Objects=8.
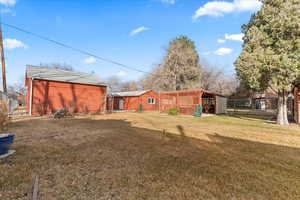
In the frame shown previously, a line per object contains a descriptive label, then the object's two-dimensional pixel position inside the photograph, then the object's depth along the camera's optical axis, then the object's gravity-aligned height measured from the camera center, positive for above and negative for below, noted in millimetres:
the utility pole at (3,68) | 9110 +2322
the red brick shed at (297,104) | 9964 +25
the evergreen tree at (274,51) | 7938 +3160
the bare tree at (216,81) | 30688 +5092
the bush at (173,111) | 15211 -749
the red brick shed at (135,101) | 21406 +456
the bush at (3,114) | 4716 -345
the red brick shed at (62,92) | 12500 +1177
